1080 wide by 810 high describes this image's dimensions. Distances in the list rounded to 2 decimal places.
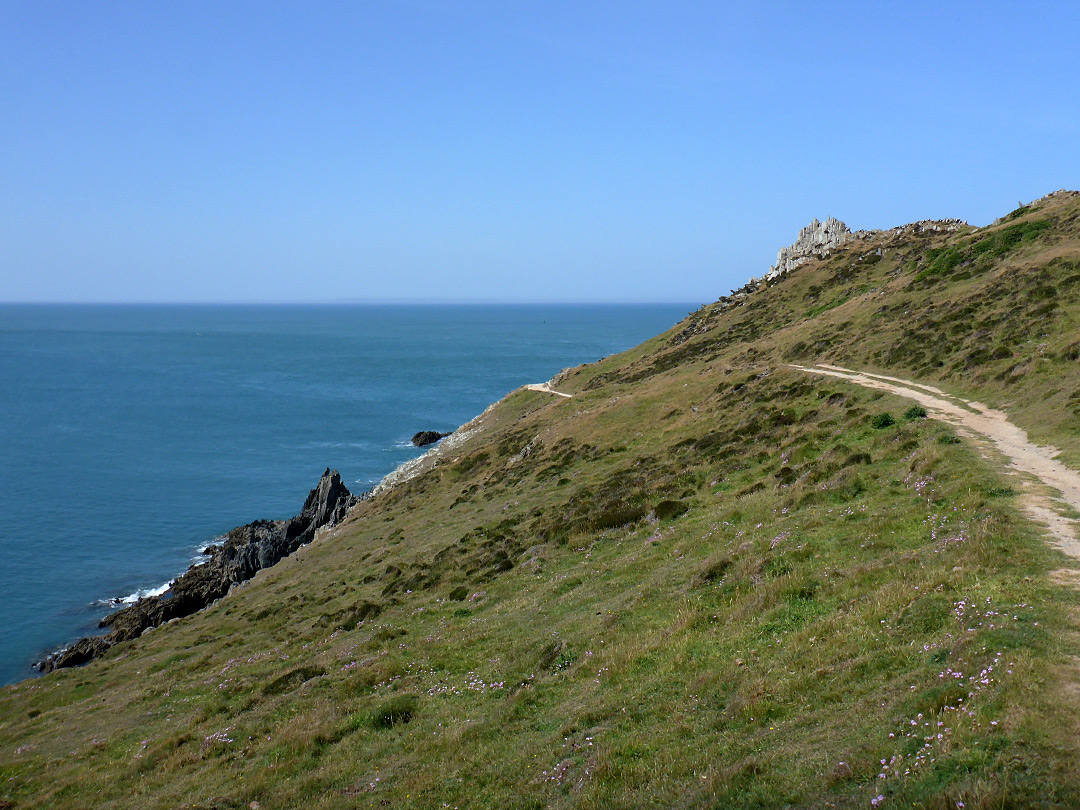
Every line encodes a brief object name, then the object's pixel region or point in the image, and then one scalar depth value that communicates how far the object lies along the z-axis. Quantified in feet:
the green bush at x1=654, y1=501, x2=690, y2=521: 97.91
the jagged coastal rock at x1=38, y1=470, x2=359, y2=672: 156.56
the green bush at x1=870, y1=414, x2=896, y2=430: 102.46
